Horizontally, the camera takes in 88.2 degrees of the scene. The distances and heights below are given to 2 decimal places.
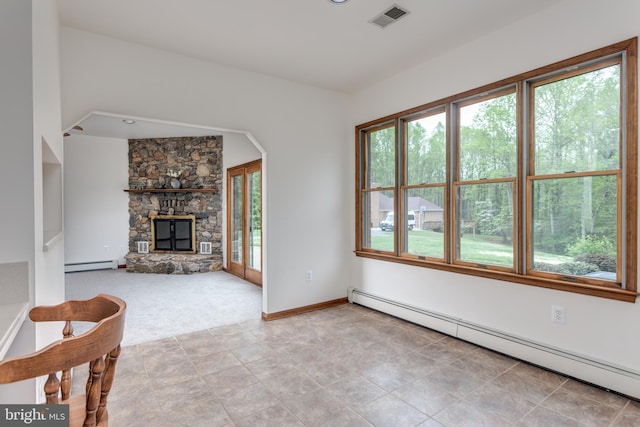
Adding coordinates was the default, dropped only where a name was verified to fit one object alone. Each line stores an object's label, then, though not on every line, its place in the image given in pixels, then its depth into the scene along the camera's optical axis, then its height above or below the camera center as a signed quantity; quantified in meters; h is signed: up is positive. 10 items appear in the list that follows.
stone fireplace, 7.30 +0.39
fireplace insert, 7.40 -0.42
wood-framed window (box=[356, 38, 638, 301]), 2.36 +0.28
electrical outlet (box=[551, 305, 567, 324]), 2.59 -0.83
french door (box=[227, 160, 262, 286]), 5.99 -0.15
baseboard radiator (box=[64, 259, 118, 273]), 6.92 -1.09
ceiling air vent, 2.61 +1.61
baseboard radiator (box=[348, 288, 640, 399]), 2.31 -1.17
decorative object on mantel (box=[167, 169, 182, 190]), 7.41 +0.91
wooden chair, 0.88 -0.42
